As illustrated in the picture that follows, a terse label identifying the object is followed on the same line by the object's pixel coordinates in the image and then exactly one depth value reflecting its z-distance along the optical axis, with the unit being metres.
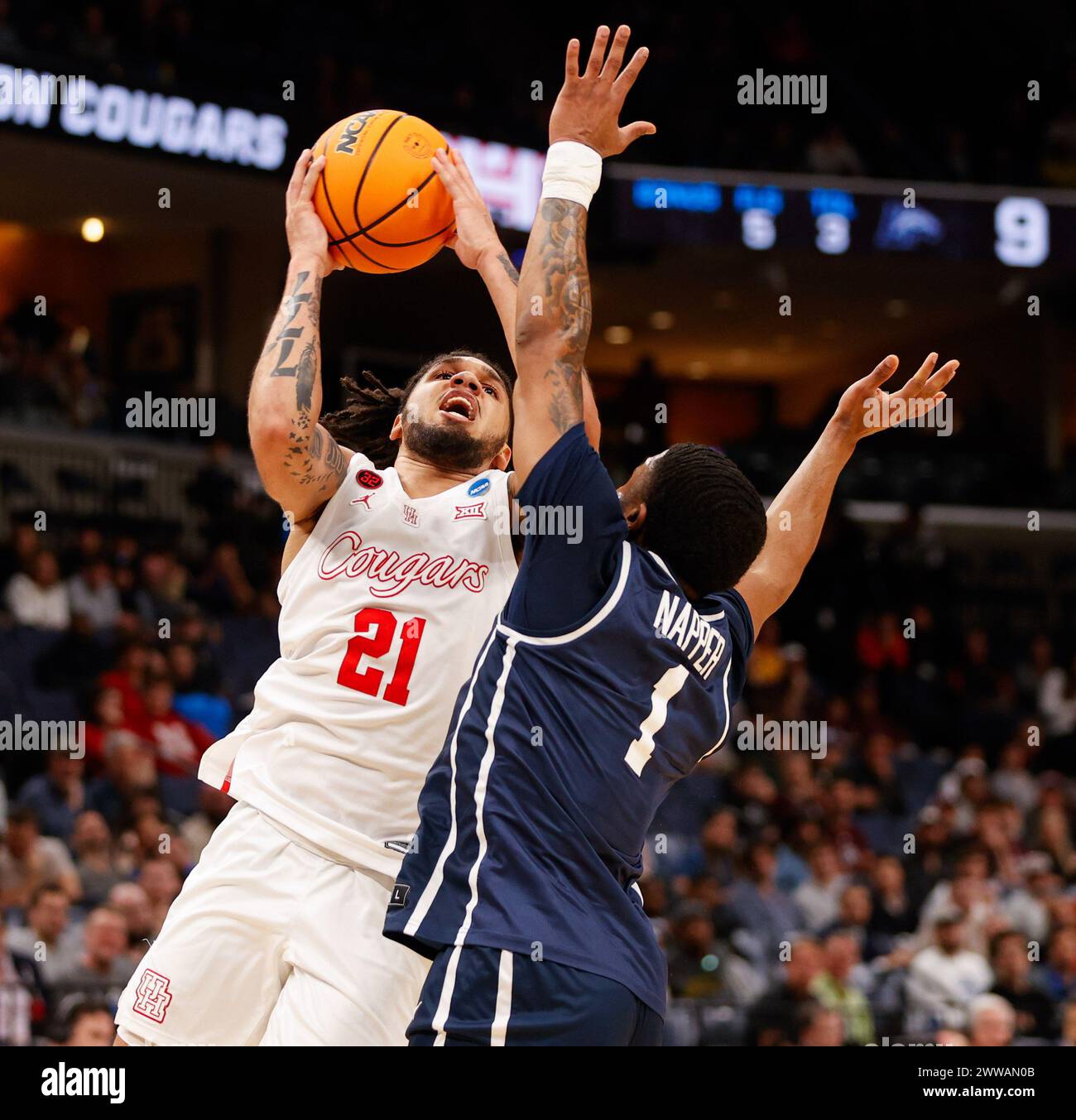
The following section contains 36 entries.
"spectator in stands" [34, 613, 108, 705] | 9.44
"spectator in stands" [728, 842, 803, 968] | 8.80
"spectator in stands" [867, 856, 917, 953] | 9.44
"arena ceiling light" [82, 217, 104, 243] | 14.93
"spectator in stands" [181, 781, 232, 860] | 8.19
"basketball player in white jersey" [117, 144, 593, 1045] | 3.37
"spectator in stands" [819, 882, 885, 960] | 9.26
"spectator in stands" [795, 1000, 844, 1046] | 7.62
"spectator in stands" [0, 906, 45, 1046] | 6.45
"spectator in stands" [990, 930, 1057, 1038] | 8.20
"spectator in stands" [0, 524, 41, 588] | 10.04
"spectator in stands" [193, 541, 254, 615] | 11.03
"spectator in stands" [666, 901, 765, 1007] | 8.25
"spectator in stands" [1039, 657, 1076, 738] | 13.31
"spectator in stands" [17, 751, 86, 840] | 7.98
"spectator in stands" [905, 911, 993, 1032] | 8.52
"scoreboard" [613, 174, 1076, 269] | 14.21
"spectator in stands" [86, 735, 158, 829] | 8.22
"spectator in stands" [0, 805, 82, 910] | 7.34
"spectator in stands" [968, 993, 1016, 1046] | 7.89
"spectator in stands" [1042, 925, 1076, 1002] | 8.97
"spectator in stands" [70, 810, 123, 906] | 7.61
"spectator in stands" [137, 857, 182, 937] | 7.45
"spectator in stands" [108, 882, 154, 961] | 7.21
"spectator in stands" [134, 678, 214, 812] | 9.00
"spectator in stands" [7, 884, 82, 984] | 6.96
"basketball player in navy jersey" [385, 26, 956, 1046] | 2.80
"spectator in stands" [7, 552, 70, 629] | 9.88
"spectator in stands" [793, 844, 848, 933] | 9.46
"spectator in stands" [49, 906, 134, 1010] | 6.89
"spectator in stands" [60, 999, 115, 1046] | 6.11
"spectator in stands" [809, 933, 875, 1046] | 7.96
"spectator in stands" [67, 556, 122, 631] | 10.08
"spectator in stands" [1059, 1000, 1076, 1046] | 7.95
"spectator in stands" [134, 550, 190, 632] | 10.37
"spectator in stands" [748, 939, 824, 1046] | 7.62
